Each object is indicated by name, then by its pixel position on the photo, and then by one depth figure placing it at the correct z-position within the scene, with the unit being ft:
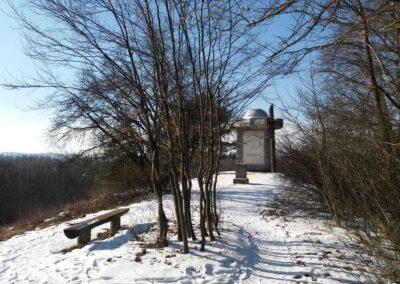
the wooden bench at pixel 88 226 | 19.48
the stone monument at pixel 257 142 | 58.49
